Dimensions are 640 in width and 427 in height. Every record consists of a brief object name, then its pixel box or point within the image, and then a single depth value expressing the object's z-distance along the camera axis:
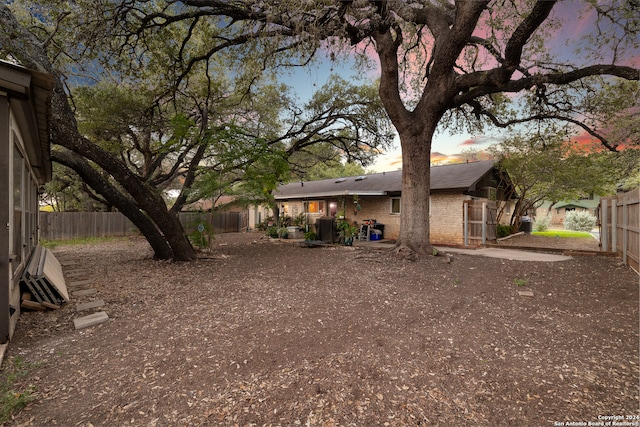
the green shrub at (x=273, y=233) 16.05
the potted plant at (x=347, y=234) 12.29
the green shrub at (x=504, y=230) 14.97
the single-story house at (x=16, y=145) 3.08
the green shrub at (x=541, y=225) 20.25
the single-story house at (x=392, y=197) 12.38
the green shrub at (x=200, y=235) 9.02
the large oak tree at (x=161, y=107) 6.87
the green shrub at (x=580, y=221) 21.38
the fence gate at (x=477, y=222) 11.70
